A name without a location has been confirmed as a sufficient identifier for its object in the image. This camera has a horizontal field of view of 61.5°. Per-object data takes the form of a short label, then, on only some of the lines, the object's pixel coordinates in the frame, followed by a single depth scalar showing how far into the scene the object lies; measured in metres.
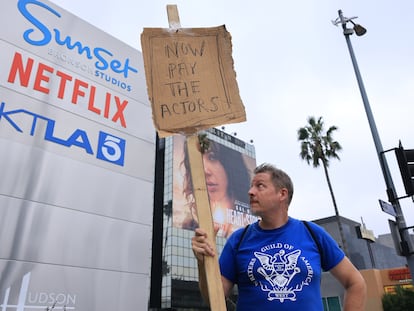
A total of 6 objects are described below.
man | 1.75
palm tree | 22.84
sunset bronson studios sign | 6.35
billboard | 44.66
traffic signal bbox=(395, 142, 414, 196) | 5.56
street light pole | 5.88
